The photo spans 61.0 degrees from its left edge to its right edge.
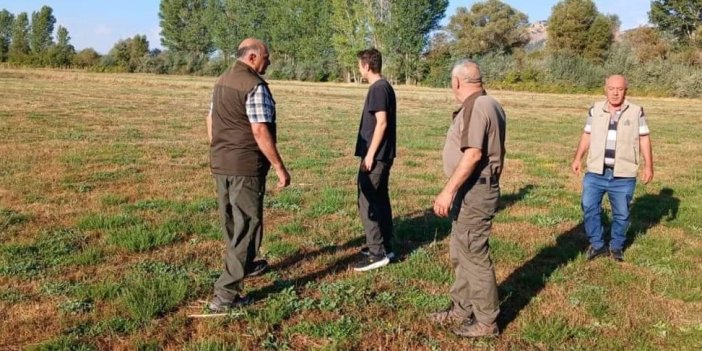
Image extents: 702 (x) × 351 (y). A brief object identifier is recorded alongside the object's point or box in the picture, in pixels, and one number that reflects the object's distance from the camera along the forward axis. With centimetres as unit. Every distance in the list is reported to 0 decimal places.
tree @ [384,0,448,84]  7225
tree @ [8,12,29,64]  8100
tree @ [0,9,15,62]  11219
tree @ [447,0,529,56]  7750
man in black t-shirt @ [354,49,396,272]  590
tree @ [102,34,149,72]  8312
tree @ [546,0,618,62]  6606
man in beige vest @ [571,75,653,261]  657
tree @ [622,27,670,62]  6188
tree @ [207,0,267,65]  9269
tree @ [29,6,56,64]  10706
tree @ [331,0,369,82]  7512
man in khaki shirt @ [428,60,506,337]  422
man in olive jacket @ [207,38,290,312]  465
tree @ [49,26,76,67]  8171
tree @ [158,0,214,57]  10219
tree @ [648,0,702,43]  6438
